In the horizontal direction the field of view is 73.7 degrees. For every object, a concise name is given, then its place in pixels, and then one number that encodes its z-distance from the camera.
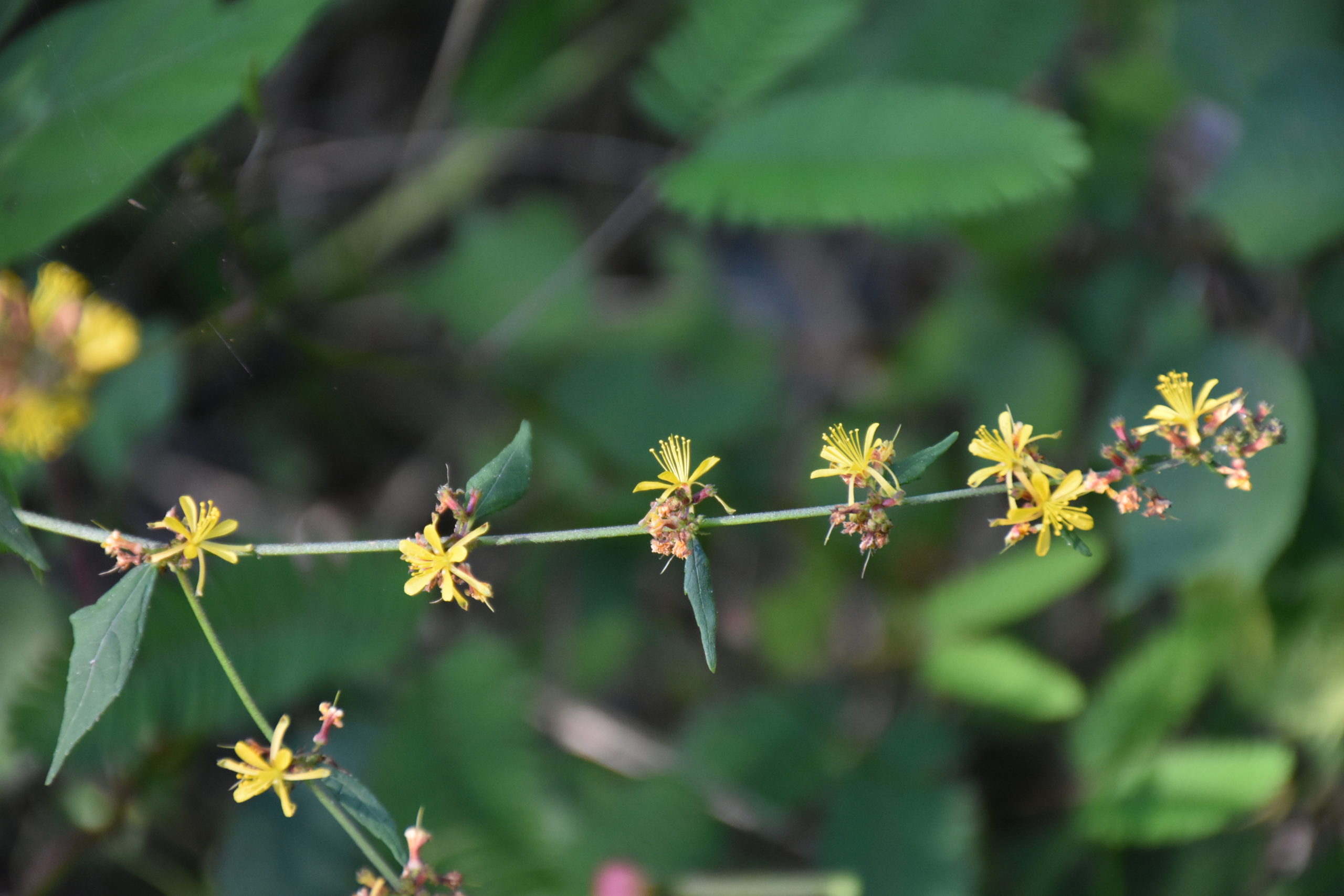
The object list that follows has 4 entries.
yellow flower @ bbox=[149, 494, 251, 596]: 1.18
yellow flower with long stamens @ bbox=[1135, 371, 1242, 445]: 1.26
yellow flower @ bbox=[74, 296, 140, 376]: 2.23
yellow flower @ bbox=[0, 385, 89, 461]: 2.02
